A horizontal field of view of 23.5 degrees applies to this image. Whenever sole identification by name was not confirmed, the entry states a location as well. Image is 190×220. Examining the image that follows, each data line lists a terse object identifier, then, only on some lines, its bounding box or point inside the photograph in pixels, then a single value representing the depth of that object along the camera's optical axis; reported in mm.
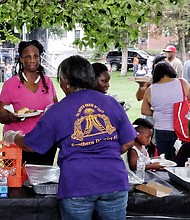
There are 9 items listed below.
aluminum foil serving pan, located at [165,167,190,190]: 2484
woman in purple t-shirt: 1966
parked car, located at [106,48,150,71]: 26420
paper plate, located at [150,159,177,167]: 2865
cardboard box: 2369
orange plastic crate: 2369
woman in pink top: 3023
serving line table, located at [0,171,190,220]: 2287
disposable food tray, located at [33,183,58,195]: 2318
